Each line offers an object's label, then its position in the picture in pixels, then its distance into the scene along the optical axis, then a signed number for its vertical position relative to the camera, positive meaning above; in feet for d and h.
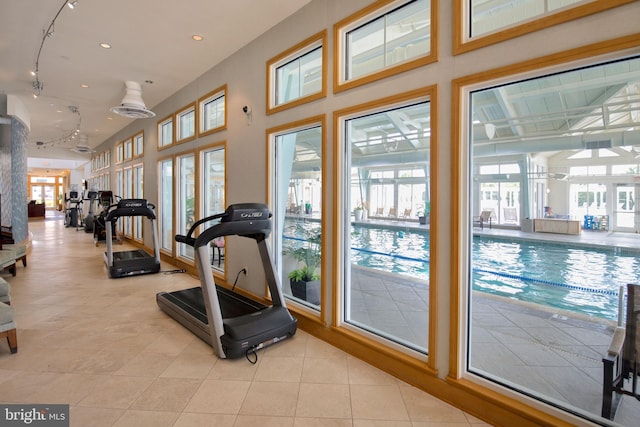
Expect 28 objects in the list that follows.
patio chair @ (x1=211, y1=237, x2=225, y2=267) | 20.05 -2.56
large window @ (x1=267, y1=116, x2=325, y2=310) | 13.56 -0.11
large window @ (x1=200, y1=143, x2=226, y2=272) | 19.76 +1.13
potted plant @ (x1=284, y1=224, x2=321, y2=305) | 13.85 -2.65
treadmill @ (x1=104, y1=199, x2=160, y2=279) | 20.10 -3.20
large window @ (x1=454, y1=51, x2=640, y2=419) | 8.19 -0.23
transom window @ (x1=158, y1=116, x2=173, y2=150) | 24.33 +5.65
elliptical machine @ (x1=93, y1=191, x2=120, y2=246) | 32.73 -1.93
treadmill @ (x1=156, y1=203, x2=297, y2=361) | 10.24 -3.63
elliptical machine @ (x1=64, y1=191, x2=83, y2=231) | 47.42 -1.37
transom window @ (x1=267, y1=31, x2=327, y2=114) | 11.98 +5.33
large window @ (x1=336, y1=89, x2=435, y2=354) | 10.31 +0.36
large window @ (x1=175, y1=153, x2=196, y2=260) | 22.59 +0.60
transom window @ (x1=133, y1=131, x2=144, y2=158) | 29.60 +5.68
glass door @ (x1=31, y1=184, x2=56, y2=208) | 90.94 +3.67
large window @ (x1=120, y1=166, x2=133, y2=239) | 34.81 +1.39
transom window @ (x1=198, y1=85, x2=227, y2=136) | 17.78 +5.50
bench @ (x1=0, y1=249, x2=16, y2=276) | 15.84 -2.46
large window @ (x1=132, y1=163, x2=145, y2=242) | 30.96 +1.40
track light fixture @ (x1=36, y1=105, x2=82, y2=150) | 28.16 +8.53
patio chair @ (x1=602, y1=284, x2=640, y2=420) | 6.96 -3.31
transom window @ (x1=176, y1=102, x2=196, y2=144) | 21.48 +5.56
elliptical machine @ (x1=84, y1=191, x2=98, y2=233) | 41.83 -1.80
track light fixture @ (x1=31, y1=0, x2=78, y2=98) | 12.17 +7.59
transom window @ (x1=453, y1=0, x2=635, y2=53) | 6.37 +4.12
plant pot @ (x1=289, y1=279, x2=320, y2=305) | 13.76 -3.53
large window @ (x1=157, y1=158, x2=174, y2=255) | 25.62 +0.20
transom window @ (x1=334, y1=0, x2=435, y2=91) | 9.22 +5.09
